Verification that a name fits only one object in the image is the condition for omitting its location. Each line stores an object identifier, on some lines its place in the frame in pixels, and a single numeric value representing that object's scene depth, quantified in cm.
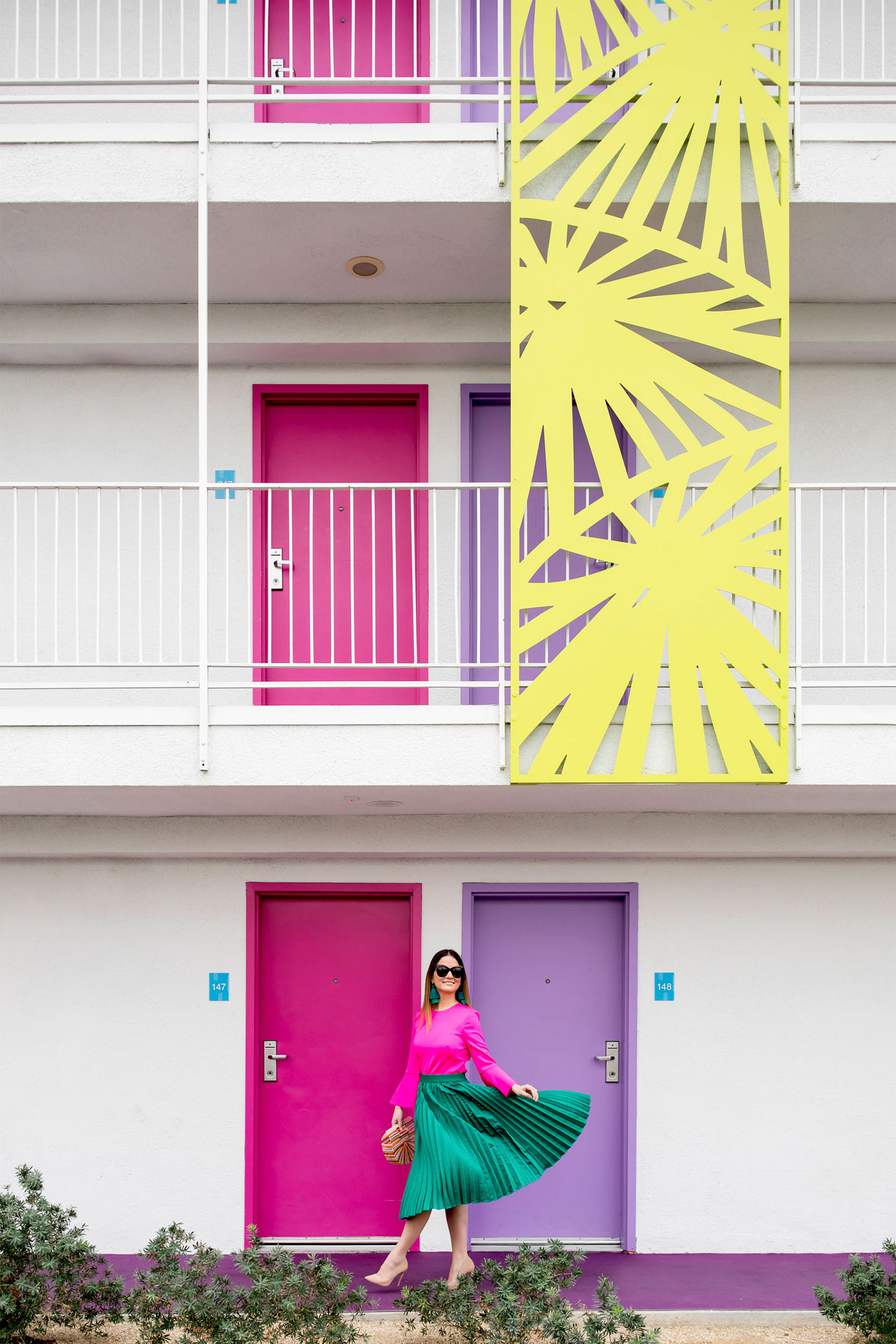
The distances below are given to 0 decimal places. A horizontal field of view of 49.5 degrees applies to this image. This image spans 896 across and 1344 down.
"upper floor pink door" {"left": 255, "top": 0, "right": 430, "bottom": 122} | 699
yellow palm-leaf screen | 540
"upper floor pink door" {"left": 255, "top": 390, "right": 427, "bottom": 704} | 687
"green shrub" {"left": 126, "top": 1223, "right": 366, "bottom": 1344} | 469
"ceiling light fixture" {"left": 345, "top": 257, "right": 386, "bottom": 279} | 645
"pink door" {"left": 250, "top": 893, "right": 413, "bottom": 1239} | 663
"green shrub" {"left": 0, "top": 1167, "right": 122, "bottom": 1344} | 478
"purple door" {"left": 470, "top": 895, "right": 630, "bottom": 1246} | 660
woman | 531
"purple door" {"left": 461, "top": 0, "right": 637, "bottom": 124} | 690
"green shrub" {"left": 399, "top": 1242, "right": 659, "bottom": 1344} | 451
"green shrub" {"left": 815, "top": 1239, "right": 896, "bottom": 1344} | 483
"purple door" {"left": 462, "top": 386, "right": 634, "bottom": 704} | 686
